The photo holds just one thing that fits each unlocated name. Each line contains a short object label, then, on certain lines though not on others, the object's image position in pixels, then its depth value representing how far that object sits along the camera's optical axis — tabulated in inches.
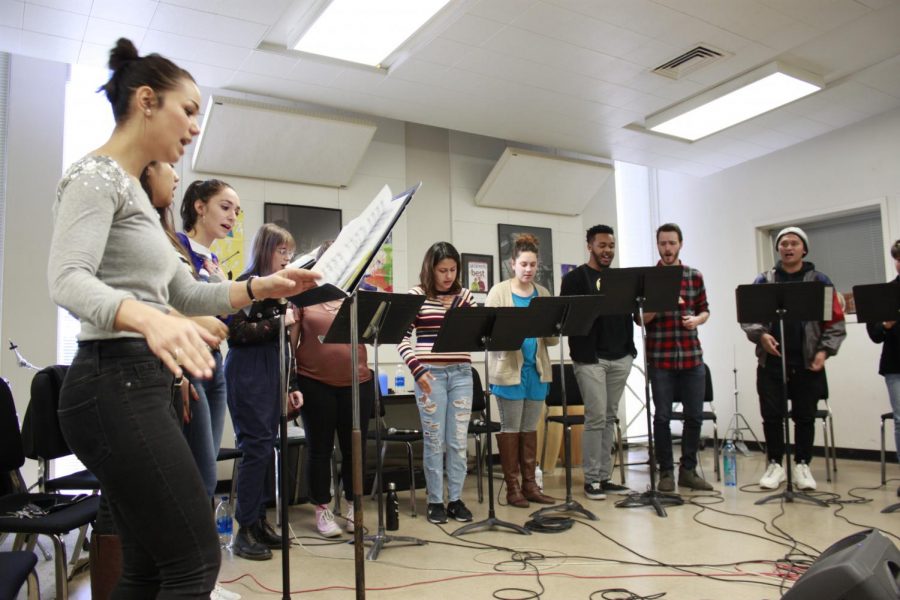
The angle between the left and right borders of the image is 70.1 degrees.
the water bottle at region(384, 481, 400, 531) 125.0
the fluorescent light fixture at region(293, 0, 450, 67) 154.2
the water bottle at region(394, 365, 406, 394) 219.5
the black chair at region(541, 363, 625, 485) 183.5
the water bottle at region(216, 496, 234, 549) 135.6
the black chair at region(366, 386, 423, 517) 154.4
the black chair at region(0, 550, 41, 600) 57.2
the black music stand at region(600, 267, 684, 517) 143.3
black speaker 48.1
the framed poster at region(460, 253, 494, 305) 244.8
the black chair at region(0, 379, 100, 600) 81.9
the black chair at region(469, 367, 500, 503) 170.7
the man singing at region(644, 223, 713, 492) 170.4
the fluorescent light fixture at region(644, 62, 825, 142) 194.9
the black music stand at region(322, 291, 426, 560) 109.0
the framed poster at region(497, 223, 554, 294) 255.0
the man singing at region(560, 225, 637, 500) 166.1
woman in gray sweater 39.7
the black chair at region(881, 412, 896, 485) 171.8
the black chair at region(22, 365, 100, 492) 108.0
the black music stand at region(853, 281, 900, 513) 154.5
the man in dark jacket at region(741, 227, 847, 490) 171.0
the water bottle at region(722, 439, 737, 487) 181.9
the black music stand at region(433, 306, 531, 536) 129.1
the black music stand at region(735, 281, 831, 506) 152.4
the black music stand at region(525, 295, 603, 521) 135.8
